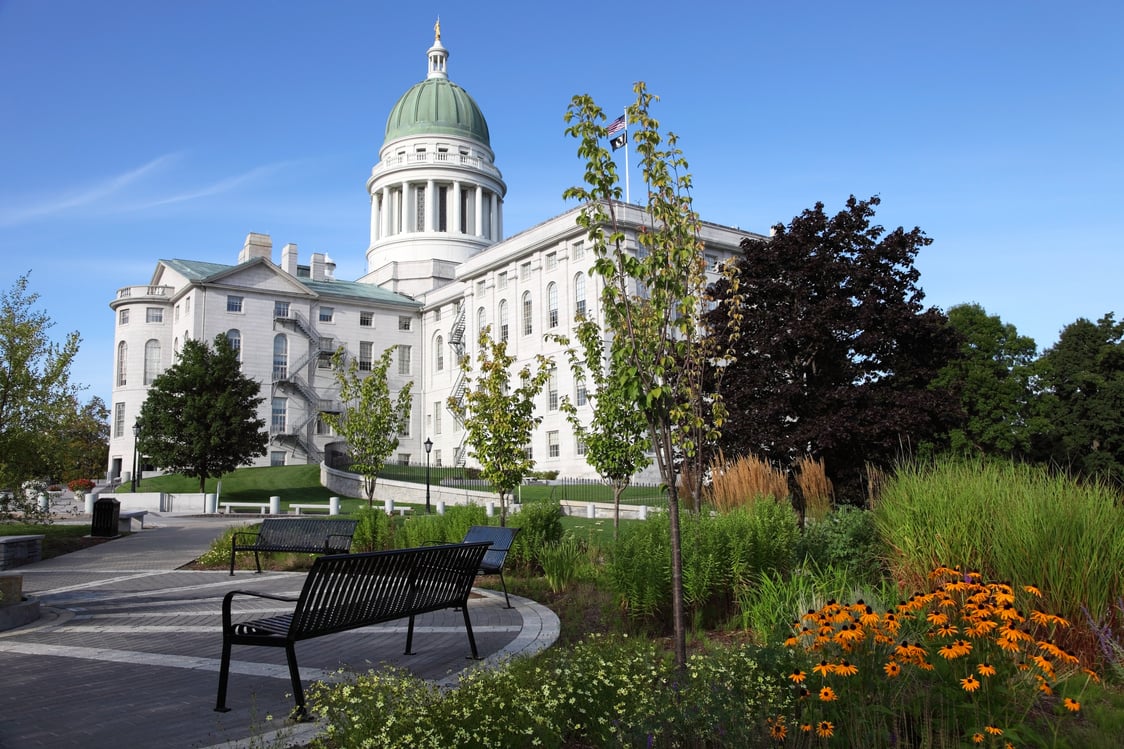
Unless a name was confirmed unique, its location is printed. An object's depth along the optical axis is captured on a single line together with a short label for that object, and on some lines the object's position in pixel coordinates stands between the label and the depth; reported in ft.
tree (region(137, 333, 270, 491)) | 136.46
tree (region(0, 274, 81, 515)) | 44.70
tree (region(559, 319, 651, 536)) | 60.95
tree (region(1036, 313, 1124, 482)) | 142.51
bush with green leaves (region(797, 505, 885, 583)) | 28.07
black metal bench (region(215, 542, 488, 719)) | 17.92
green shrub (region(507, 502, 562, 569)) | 40.19
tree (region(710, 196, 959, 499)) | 63.52
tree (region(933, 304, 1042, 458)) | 143.13
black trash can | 68.95
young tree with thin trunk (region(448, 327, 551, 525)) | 56.08
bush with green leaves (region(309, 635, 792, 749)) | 13.53
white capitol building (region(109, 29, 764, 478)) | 169.58
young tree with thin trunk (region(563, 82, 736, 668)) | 19.29
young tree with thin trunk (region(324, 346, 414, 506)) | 85.92
